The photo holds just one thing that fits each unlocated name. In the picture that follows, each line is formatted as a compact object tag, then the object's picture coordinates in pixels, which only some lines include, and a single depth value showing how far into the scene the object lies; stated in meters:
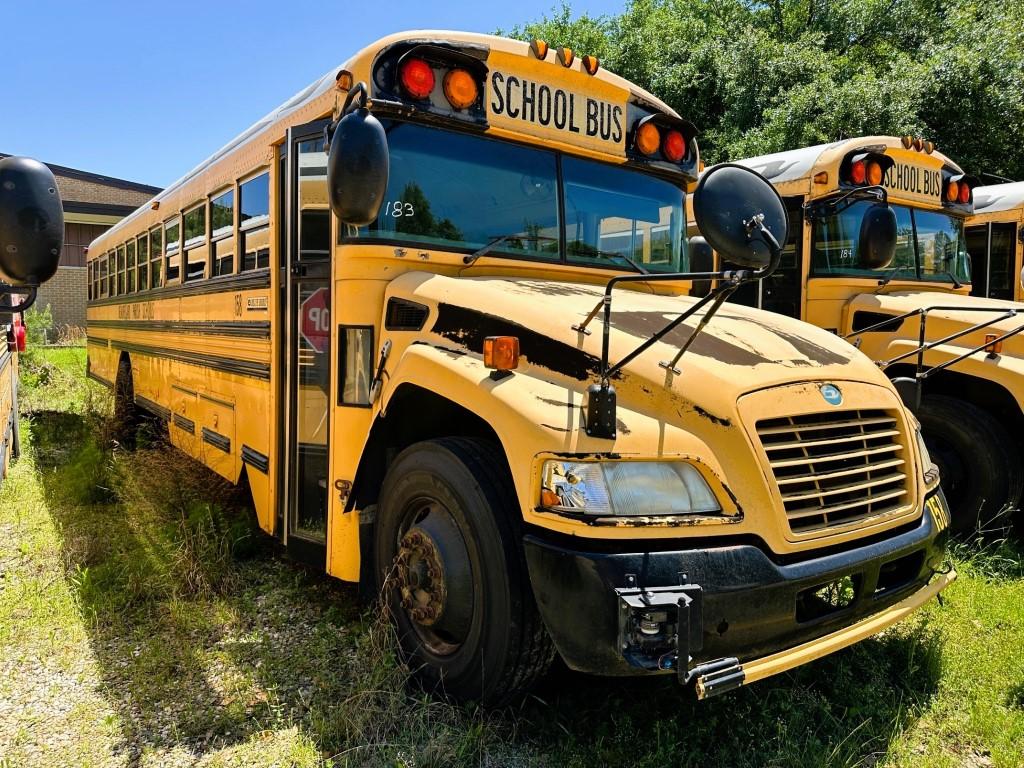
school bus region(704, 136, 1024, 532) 4.24
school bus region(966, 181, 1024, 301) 6.69
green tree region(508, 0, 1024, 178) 12.27
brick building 23.41
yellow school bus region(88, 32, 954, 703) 2.01
